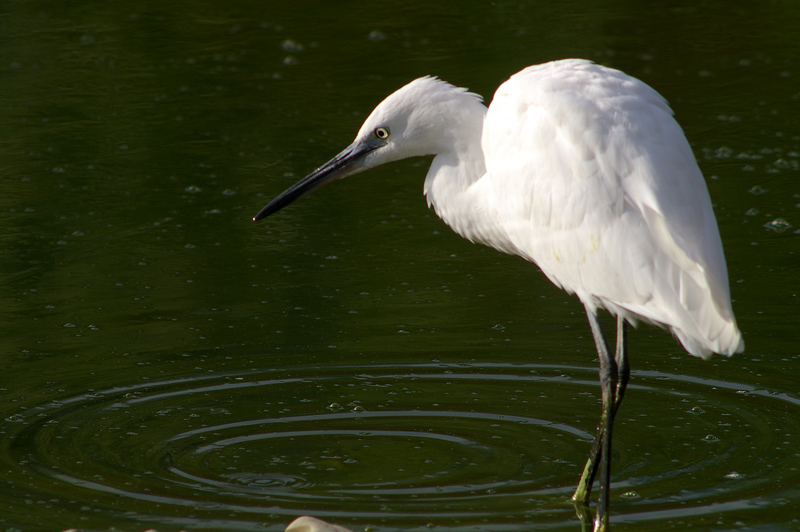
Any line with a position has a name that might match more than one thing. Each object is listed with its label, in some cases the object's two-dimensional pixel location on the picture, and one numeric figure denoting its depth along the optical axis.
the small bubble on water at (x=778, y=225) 11.96
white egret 6.81
